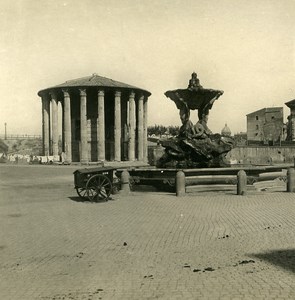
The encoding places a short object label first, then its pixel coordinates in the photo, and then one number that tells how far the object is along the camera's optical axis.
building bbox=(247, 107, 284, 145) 96.00
